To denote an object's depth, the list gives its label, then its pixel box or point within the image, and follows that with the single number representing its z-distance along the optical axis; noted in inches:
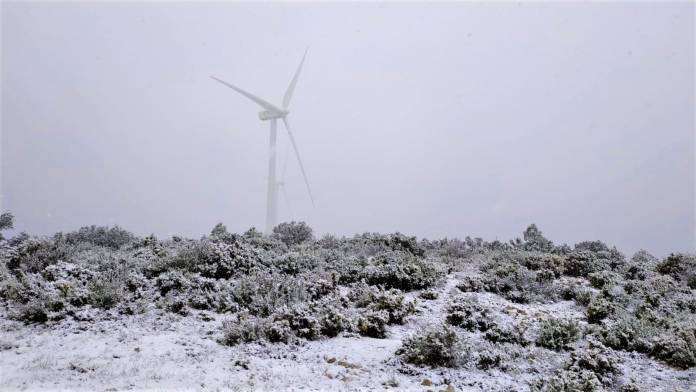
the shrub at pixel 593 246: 792.3
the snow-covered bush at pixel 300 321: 249.4
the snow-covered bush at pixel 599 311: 313.6
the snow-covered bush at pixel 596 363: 205.5
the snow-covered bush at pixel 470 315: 279.9
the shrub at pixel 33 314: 252.5
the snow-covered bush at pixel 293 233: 710.9
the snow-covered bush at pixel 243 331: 235.8
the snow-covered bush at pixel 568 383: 181.8
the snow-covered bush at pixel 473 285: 394.3
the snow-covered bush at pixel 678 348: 221.8
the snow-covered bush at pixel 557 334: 250.8
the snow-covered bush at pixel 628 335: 249.4
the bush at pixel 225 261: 377.7
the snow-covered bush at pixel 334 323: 258.4
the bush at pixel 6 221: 637.9
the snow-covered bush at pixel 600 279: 426.3
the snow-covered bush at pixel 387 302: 293.3
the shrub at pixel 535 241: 779.4
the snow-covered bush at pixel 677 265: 494.6
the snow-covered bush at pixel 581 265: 514.3
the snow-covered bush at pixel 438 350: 216.7
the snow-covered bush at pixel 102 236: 696.1
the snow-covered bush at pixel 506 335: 257.1
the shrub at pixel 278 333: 238.8
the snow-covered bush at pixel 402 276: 387.5
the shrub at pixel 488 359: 217.0
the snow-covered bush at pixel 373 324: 263.7
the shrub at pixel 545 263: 491.5
